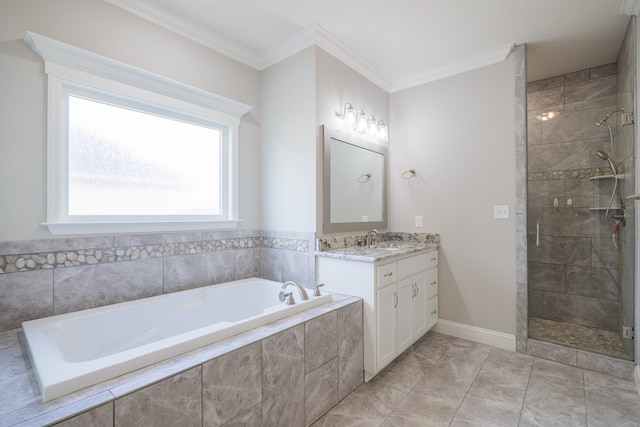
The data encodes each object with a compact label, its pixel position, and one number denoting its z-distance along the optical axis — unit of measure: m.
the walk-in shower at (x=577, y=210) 2.75
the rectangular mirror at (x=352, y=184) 2.57
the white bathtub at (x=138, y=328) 1.10
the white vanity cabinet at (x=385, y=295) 2.09
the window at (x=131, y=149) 1.79
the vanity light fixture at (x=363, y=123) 2.75
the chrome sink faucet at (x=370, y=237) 2.90
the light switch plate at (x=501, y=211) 2.65
